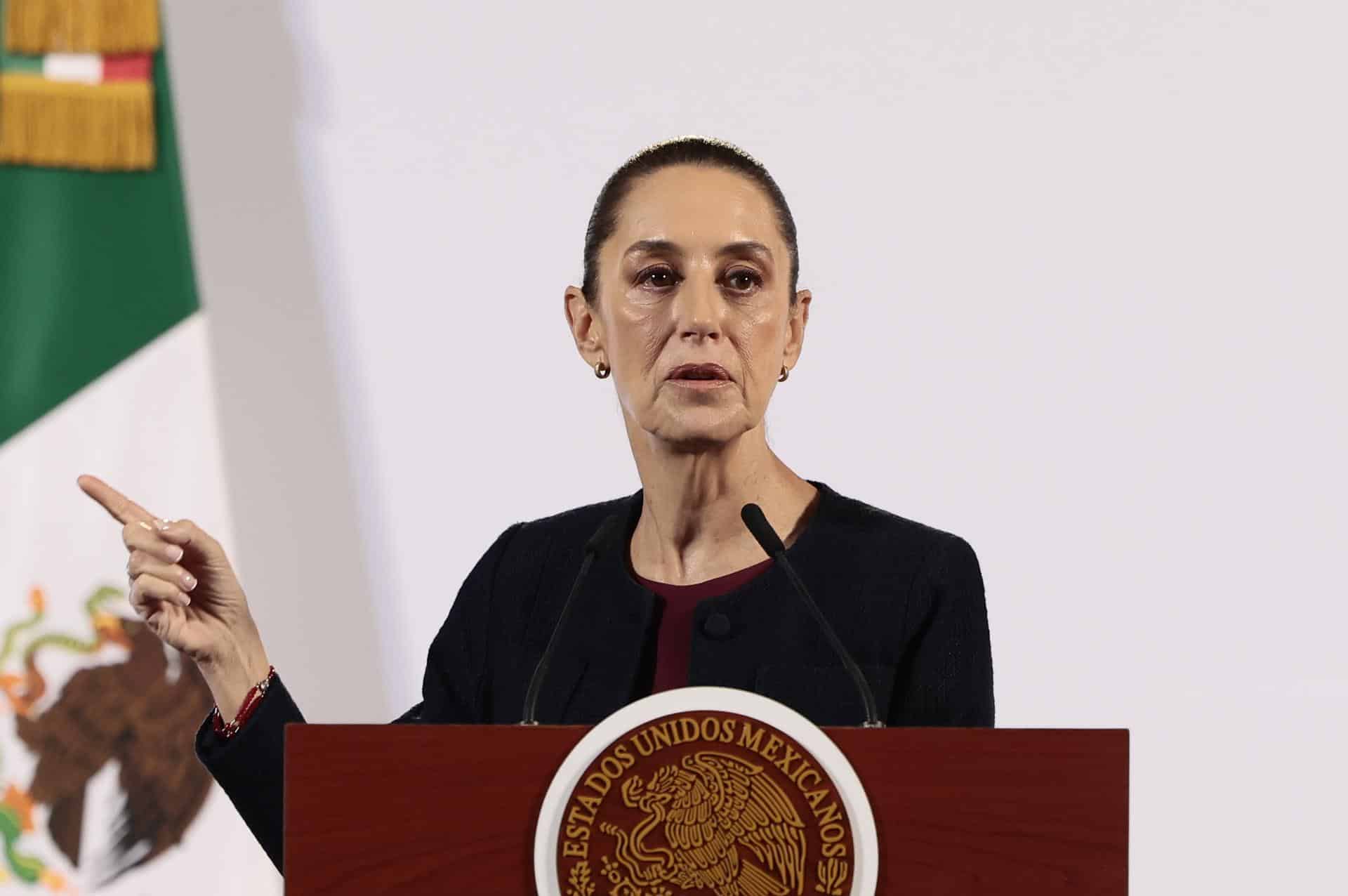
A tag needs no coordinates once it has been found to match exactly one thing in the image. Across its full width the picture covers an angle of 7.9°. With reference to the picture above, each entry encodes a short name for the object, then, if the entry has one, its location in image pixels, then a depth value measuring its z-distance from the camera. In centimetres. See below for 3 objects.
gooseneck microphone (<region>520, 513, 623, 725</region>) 610
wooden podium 599
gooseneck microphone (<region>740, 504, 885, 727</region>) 608
